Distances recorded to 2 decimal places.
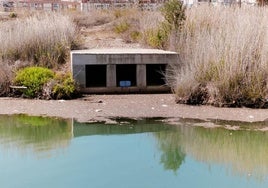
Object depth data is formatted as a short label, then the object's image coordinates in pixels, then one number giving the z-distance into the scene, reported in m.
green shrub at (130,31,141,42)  17.08
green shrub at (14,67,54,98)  12.02
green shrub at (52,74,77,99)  11.89
